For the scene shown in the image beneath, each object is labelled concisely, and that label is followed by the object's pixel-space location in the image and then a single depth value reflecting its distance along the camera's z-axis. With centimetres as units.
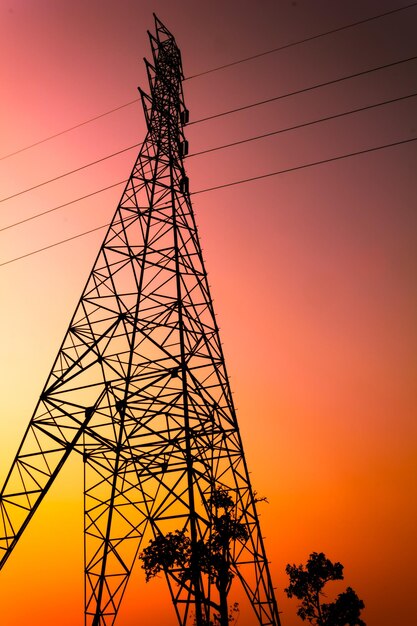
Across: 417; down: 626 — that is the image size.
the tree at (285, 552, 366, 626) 3366
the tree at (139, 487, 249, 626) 1349
